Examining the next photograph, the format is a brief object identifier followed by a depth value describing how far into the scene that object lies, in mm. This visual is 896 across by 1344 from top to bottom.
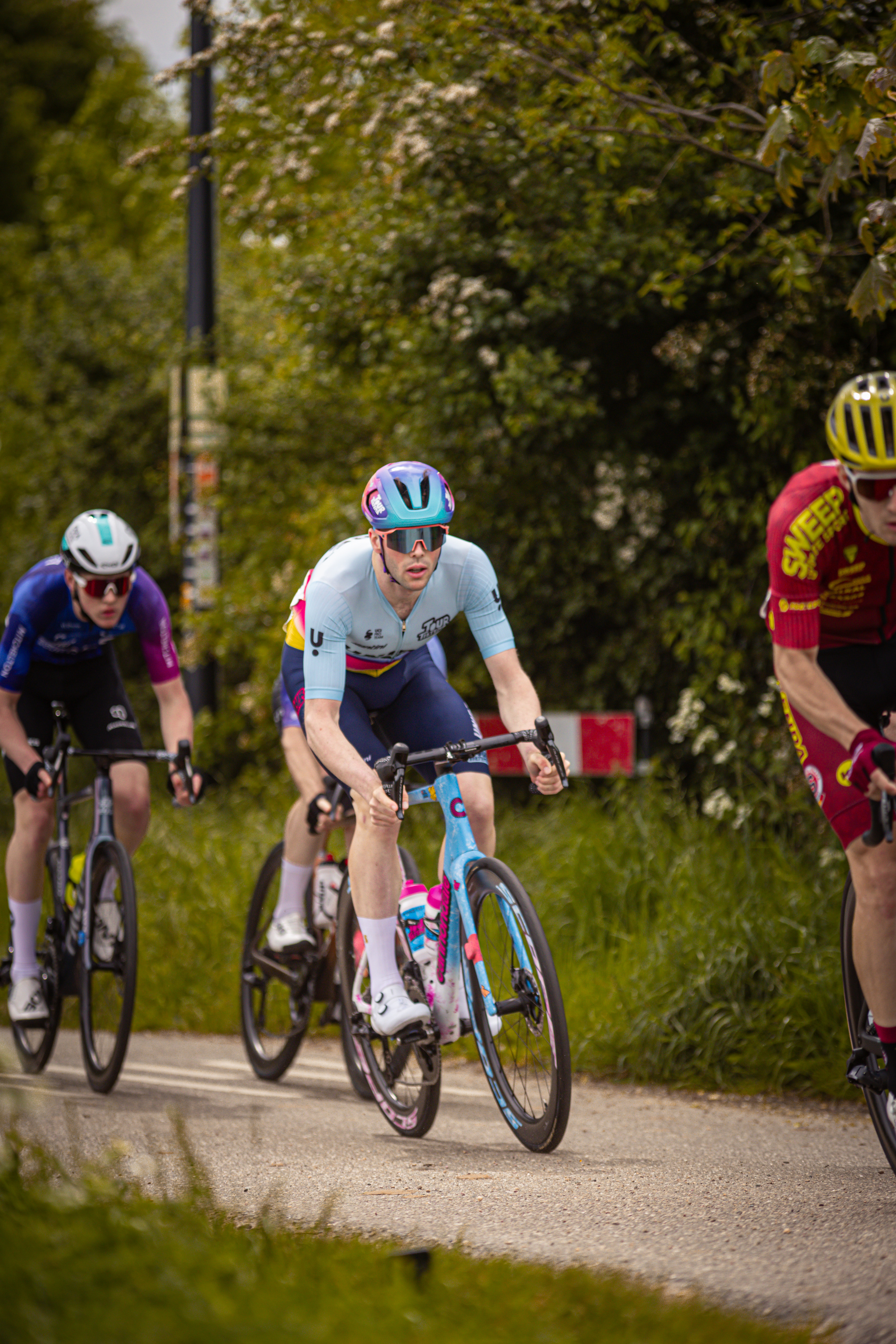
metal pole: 21797
